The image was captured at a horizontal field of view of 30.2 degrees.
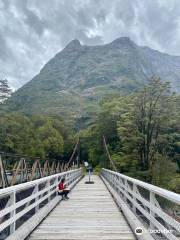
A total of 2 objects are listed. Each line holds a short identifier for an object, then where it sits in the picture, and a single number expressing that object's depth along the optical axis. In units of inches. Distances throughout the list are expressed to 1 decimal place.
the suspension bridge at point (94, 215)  179.5
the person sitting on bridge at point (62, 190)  431.2
